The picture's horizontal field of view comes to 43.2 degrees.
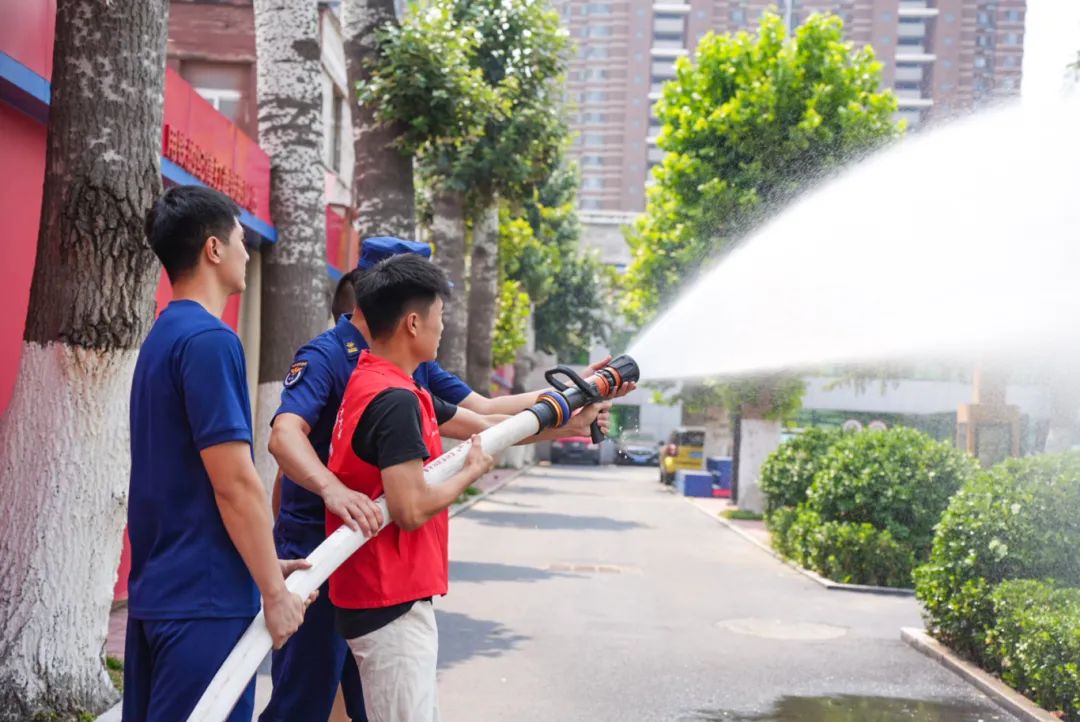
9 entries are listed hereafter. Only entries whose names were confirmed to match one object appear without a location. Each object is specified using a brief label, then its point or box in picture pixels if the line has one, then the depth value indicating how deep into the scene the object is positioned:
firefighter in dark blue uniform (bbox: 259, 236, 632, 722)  4.34
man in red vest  3.55
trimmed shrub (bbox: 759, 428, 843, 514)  19.30
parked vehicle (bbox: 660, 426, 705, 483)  41.25
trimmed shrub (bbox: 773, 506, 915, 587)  14.54
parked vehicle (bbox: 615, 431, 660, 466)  57.03
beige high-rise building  106.00
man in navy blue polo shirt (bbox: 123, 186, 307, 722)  3.35
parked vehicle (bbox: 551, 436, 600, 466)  58.03
